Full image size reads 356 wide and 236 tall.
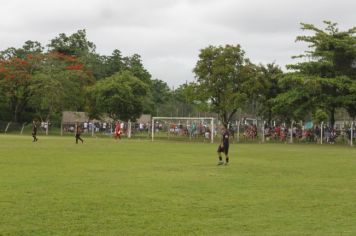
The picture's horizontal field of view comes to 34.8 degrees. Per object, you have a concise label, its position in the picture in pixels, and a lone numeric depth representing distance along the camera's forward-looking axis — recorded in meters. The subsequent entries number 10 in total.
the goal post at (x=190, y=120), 49.78
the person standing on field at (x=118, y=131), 46.72
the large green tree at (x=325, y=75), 46.03
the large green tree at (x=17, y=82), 60.53
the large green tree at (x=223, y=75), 50.00
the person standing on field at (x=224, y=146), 23.19
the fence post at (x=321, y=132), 48.56
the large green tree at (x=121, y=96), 56.75
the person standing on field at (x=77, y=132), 38.32
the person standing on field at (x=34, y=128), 39.33
